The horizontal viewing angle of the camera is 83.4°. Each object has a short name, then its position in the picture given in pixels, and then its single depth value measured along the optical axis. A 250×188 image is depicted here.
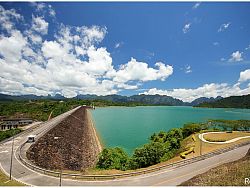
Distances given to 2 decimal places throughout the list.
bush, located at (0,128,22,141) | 43.27
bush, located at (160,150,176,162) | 27.40
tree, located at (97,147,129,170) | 26.62
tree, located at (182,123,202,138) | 45.00
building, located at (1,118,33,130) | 68.07
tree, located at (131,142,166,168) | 27.19
